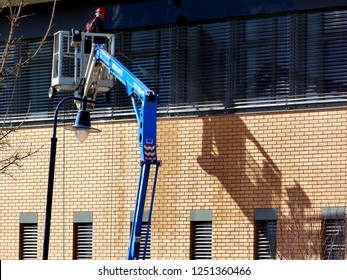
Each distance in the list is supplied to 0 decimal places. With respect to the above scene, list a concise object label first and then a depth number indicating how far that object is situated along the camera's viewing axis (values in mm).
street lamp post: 24328
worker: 28444
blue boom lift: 24672
